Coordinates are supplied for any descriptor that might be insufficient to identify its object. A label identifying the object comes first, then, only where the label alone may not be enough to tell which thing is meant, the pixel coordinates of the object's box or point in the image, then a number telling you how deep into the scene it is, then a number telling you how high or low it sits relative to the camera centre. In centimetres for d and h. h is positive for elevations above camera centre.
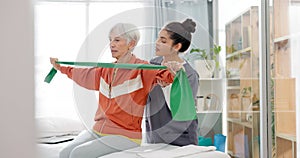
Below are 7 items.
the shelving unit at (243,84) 176 +1
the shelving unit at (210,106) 162 -8
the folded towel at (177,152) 157 -26
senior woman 151 -4
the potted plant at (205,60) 162 +11
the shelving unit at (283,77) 194 +5
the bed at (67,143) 149 -22
